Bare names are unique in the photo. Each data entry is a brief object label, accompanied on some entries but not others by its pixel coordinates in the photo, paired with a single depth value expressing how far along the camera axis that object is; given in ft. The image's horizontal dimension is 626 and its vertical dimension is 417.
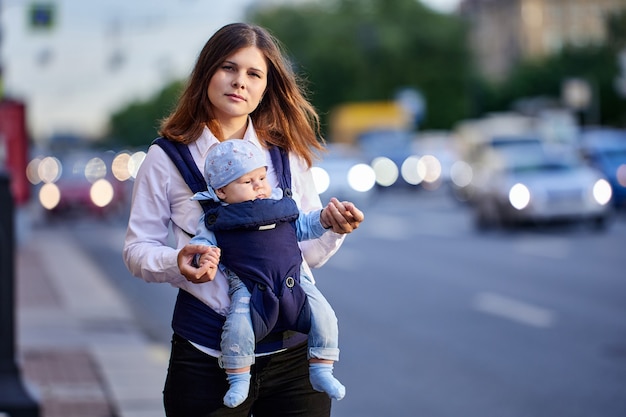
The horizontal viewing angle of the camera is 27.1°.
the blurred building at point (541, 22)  425.69
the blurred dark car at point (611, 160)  89.20
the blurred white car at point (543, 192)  72.13
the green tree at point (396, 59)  318.86
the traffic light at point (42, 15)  85.25
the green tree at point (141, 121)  536.83
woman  10.84
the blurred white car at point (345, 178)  116.37
